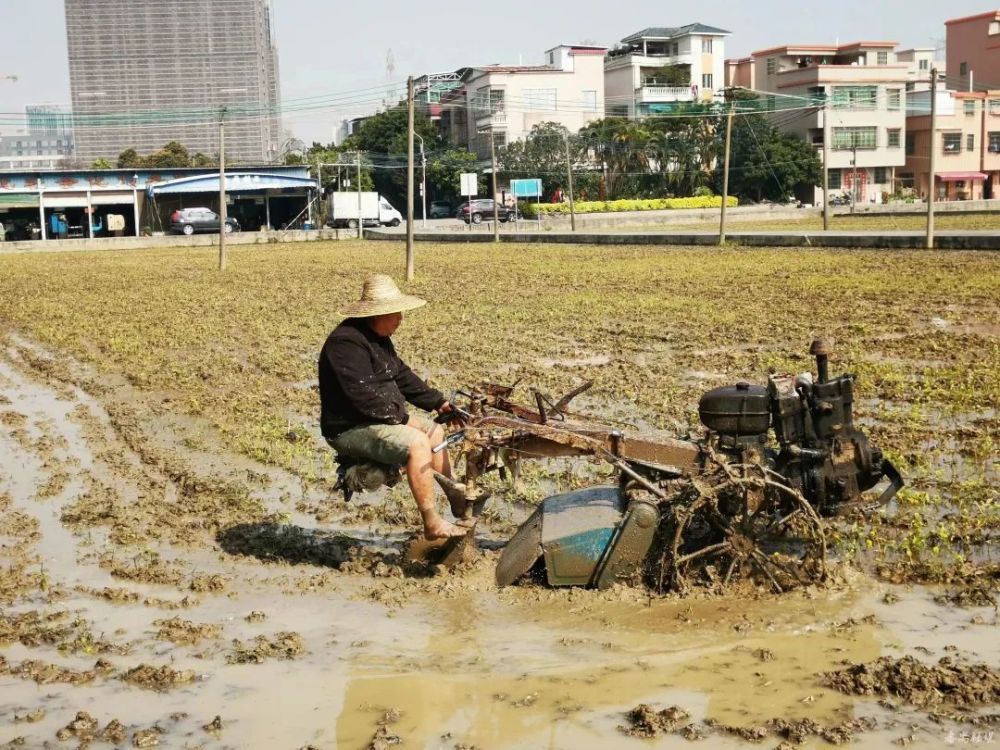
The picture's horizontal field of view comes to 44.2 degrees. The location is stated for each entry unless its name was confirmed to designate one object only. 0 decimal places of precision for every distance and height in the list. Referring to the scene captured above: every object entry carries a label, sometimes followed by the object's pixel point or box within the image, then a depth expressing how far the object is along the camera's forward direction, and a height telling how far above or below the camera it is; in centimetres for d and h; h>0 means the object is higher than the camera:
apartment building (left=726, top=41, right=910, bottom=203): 7081 +494
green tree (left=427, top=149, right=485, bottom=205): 7244 +175
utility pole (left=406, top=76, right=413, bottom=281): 2675 -4
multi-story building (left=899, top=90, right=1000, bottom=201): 7219 +239
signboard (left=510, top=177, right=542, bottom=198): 6059 +44
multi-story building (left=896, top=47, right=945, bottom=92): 8105 +1012
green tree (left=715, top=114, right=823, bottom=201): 6550 +156
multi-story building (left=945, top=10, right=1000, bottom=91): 7825 +883
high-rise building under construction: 19150 +1743
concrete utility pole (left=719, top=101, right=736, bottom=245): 3393 +12
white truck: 5981 -42
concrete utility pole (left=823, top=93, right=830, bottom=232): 3884 +7
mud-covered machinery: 577 -140
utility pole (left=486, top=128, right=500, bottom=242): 4303 -103
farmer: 618 -103
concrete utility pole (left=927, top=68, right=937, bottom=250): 2737 +26
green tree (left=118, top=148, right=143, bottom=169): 9119 +342
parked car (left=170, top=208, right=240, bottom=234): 5544 -75
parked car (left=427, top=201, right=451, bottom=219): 7312 -73
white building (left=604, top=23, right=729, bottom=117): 8056 +826
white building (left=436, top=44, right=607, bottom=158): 7862 +653
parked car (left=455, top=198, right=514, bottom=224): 6125 -70
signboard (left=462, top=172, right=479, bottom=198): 5588 +64
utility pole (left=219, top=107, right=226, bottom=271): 3262 +4
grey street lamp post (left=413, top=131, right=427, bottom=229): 6469 +129
